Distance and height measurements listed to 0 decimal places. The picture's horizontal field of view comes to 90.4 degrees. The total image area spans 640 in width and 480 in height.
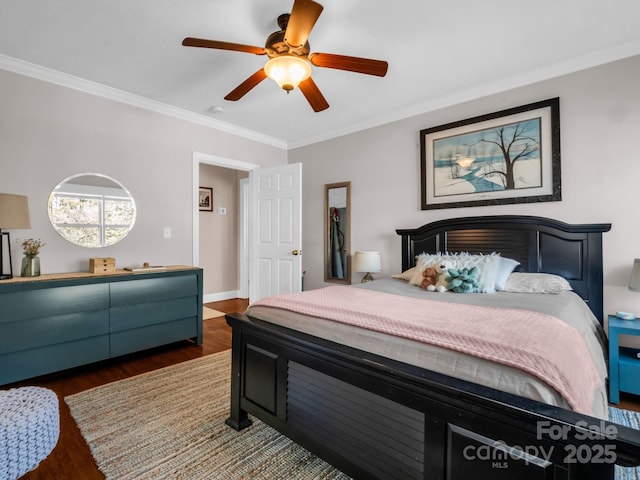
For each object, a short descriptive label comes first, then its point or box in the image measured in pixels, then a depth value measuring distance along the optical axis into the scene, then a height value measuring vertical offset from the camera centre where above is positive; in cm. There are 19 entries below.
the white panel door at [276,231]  389 +14
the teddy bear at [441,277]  242 -30
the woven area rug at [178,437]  153 -109
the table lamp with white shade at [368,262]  359 -25
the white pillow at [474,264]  239 -21
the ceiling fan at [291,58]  186 +115
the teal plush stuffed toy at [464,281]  233 -31
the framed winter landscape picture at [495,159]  271 +76
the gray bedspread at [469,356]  101 -43
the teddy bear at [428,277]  258 -31
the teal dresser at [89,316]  228 -61
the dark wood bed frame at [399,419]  86 -63
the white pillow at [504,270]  244 -25
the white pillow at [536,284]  233 -34
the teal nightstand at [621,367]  212 -88
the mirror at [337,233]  412 +10
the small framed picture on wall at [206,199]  526 +72
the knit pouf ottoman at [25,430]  123 -76
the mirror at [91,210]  286 +32
